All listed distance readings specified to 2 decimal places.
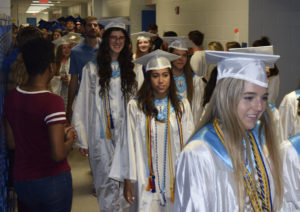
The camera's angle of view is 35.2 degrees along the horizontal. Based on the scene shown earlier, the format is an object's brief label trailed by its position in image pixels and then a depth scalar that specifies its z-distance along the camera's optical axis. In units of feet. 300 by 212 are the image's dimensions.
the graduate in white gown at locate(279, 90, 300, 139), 14.35
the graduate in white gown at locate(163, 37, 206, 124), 17.10
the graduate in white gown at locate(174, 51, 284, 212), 6.52
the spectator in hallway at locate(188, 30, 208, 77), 24.24
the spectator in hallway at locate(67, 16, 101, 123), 18.20
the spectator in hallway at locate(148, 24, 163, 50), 29.35
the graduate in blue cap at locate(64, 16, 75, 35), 37.93
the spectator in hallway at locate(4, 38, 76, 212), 8.71
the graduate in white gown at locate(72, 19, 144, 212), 15.65
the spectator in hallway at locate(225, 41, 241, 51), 21.29
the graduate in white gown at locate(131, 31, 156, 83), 23.79
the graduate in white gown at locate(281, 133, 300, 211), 7.86
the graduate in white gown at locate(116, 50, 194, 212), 12.61
